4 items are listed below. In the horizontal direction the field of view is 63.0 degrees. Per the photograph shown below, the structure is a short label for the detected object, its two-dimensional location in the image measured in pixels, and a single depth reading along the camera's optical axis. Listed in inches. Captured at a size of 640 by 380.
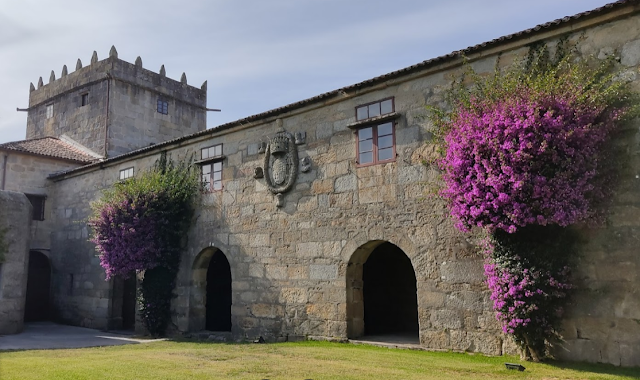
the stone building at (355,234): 268.8
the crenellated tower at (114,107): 814.5
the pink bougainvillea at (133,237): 487.5
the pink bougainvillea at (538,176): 261.6
